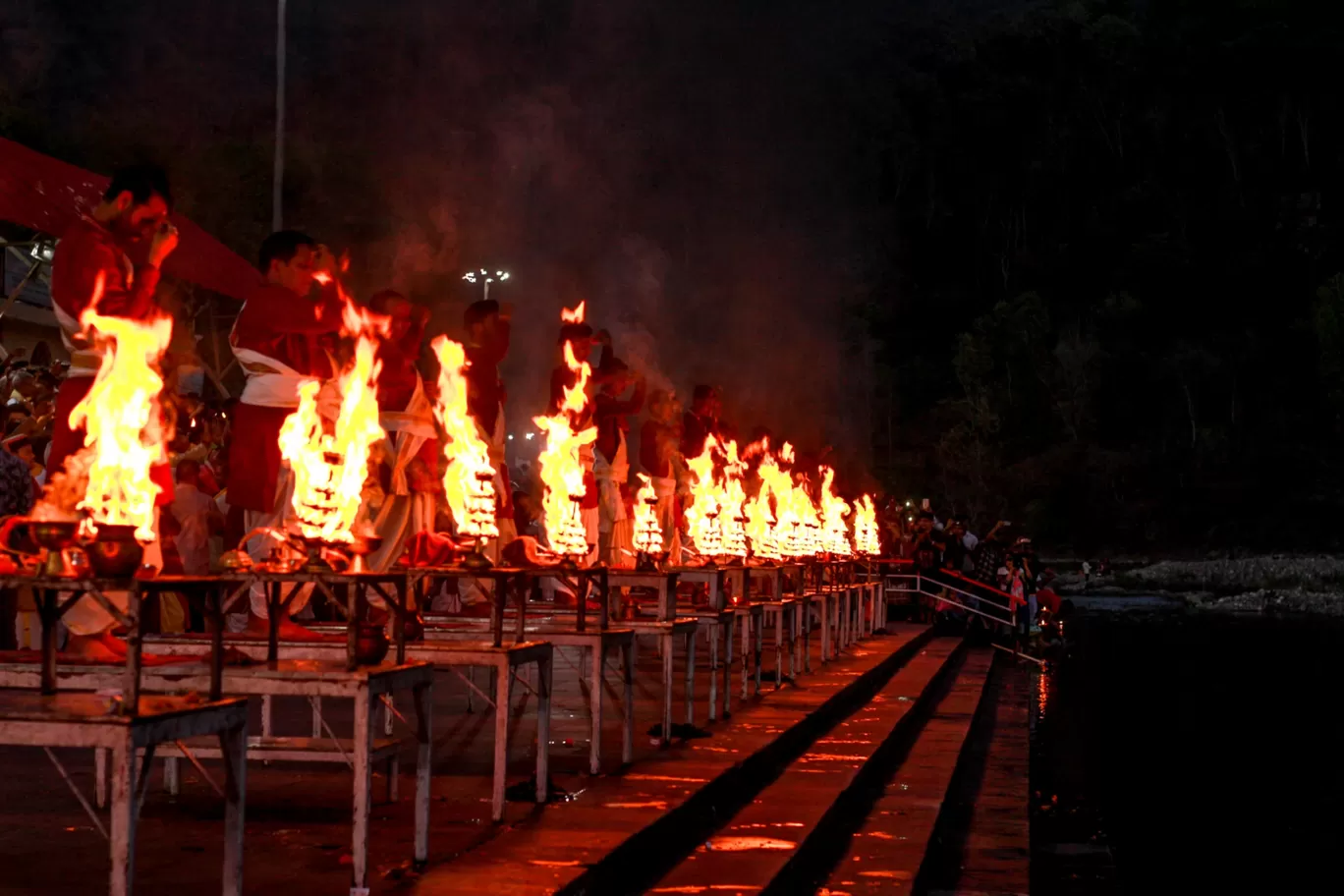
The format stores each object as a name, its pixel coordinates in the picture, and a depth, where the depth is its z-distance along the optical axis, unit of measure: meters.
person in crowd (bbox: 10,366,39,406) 21.72
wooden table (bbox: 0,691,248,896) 7.53
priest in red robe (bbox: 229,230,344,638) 14.80
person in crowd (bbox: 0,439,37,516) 18.42
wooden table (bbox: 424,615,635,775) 14.70
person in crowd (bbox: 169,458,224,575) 21.00
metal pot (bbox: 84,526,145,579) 8.27
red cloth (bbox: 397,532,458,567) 16.27
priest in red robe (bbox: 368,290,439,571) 17.39
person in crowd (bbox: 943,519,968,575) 55.56
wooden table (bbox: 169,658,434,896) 9.83
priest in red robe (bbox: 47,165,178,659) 11.50
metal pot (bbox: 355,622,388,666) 10.67
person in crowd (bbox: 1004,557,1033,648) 52.94
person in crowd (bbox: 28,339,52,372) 25.29
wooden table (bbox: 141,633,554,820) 11.60
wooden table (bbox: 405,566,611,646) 12.73
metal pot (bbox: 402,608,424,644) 13.00
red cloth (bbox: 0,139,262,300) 21.28
